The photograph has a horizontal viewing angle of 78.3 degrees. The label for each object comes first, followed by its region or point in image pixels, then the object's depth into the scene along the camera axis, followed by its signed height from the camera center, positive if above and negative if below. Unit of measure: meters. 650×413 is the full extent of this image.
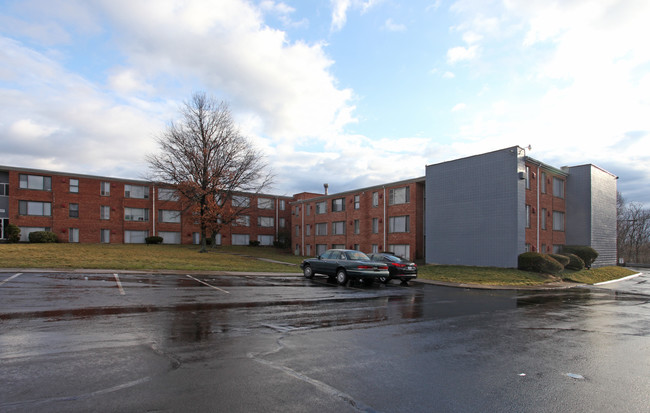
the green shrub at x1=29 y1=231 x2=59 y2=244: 39.00 -1.72
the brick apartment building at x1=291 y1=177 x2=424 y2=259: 34.75 +0.28
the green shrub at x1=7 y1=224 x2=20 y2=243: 37.81 -1.32
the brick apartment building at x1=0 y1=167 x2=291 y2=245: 40.69 +1.23
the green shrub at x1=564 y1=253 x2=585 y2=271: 28.44 -2.70
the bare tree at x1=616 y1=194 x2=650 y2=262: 64.88 -1.04
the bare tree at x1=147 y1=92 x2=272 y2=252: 36.03 +4.84
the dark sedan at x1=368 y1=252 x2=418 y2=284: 20.38 -2.33
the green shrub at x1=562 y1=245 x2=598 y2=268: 30.52 -2.13
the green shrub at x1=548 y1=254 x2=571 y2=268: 26.91 -2.29
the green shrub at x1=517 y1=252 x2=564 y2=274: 24.72 -2.42
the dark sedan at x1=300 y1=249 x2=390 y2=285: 17.89 -2.02
